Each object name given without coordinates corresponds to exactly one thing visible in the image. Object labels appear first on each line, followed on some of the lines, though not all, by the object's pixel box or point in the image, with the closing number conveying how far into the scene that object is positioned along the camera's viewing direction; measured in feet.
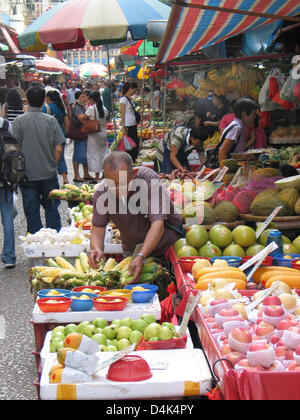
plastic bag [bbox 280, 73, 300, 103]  22.18
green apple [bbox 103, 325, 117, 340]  10.37
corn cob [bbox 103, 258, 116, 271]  14.83
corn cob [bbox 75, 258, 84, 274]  15.27
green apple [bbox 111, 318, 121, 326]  10.73
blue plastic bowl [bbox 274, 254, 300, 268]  13.44
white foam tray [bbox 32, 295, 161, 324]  11.44
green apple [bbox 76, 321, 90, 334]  10.51
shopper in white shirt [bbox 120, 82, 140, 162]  40.14
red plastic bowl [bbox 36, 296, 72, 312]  11.52
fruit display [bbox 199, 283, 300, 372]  8.23
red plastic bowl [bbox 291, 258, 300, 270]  13.20
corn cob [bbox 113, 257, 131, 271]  14.66
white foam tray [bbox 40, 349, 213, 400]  8.29
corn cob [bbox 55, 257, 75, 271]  15.51
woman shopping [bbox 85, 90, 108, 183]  39.14
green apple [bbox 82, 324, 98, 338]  10.34
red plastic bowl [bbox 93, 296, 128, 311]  11.44
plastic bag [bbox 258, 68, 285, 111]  26.32
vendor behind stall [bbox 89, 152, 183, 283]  12.89
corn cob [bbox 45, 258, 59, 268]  15.58
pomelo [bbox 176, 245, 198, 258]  14.60
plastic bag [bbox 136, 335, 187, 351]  9.69
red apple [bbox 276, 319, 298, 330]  9.18
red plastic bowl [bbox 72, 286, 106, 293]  12.77
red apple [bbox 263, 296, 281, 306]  9.86
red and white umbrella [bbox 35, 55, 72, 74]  72.02
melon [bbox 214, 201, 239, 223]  17.40
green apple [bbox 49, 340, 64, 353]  9.76
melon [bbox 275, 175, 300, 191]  18.06
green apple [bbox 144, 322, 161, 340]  10.02
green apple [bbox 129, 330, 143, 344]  10.17
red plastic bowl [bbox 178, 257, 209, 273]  13.89
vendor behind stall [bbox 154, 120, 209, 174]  26.20
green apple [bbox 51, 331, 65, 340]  10.13
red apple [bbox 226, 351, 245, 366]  8.52
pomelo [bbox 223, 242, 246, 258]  14.61
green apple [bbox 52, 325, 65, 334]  10.55
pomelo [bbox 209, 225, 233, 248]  15.12
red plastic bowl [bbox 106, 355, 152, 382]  8.41
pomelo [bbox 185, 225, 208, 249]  14.99
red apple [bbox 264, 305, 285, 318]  9.52
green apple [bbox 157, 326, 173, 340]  9.87
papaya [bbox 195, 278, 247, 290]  11.99
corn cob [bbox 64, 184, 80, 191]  26.45
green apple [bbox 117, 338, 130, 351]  9.91
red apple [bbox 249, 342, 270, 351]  8.20
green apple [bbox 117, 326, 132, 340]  10.34
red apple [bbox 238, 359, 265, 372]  8.08
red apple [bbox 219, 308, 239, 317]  9.80
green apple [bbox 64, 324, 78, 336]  10.49
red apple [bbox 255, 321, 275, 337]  9.18
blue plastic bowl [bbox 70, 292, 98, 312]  11.58
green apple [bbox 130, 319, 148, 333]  10.64
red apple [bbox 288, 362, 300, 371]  8.13
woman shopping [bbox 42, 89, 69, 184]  37.52
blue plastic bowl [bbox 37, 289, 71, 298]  12.26
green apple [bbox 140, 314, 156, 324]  10.93
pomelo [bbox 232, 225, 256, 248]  14.90
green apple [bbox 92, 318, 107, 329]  10.84
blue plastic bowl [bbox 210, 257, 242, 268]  13.62
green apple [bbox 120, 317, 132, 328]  10.71
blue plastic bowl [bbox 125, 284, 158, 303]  12.04
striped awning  14.17
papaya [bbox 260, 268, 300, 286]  12.33
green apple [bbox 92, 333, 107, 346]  9.98
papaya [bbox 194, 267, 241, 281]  12.64
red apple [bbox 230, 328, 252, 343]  8.69
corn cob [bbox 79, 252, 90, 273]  15.28
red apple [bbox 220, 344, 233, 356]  8.80
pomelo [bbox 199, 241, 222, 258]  14.75
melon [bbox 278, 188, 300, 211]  17.25
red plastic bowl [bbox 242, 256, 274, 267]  13.28
